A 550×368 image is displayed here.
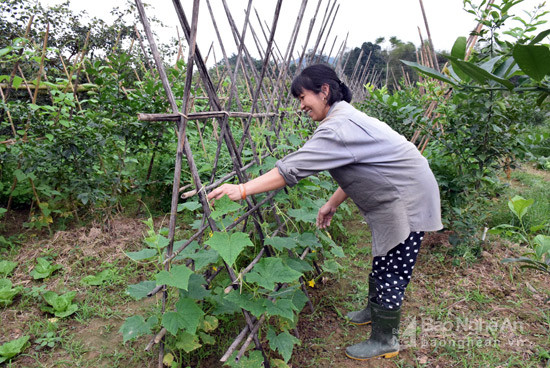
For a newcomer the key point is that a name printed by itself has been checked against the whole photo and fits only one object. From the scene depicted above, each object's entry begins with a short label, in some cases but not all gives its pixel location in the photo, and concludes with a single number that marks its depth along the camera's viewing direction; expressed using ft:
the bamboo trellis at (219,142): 4.39
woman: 4.79
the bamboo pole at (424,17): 11.33
